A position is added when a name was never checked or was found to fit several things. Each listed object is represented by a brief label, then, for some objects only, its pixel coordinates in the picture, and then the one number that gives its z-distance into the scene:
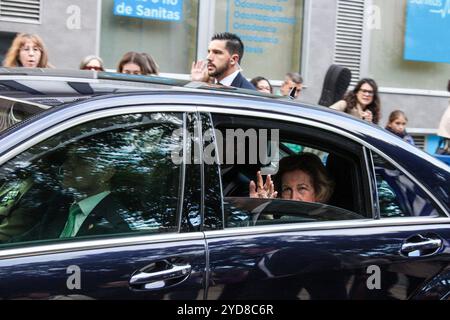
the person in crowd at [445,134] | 7.86
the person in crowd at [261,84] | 7.56
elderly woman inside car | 3.28
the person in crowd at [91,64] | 6.77
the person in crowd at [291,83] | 8.54
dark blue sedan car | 2.49
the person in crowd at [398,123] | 8.47
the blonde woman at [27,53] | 6.37
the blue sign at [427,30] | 12.30
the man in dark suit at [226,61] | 5.84
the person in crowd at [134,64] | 6.41
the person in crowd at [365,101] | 7.71
